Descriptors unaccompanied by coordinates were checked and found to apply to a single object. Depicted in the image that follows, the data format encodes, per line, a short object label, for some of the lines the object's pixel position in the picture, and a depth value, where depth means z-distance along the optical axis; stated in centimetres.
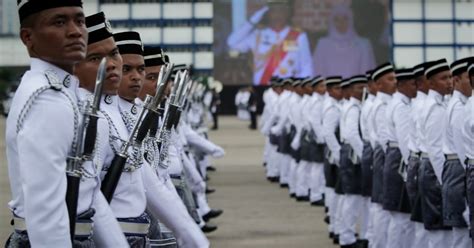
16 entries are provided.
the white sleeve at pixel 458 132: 766
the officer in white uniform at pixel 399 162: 914
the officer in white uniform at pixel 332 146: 1163
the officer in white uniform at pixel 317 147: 1456
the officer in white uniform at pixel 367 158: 1037
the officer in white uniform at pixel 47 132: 337
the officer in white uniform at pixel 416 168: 855
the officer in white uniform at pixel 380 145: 965
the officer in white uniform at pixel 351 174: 1081
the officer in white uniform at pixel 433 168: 814
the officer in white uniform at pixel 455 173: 775
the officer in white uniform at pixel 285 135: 1755
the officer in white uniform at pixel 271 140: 1895
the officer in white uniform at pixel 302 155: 1541
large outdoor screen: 4684
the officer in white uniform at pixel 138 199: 454
